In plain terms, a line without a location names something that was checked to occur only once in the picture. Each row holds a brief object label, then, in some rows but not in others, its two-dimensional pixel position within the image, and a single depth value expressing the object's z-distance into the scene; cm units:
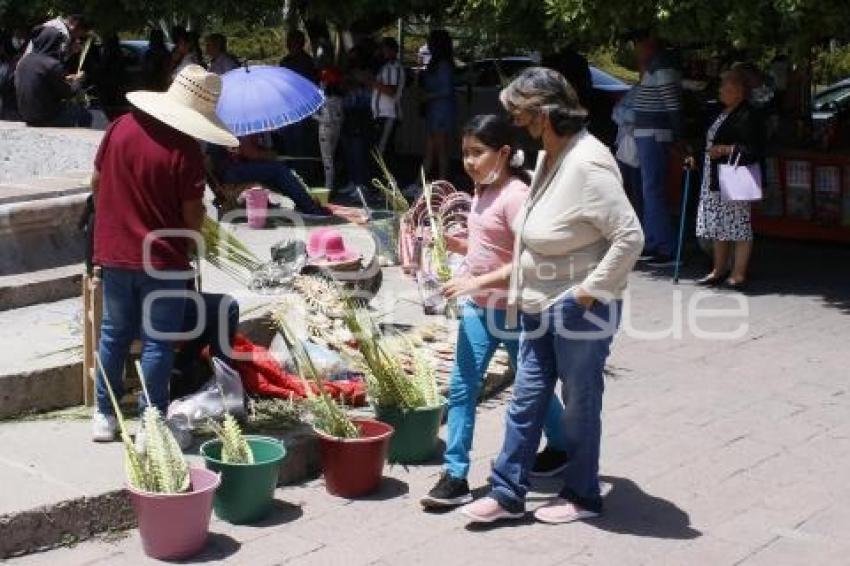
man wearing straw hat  539
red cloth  646
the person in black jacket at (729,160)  988
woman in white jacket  497
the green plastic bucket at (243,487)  523
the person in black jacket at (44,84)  1089
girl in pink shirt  542
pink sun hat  824
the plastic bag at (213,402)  571
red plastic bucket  561
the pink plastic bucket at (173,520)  483
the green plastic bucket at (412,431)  602
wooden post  593
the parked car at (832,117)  1219
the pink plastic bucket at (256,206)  1064
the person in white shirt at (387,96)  1422
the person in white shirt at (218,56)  1452
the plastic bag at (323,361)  676
